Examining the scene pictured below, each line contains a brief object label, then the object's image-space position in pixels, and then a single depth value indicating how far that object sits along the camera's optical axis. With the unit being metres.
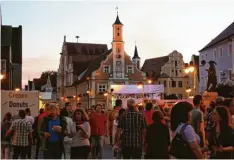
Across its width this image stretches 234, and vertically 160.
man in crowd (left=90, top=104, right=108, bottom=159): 11.24
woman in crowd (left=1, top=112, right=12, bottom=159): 10.59
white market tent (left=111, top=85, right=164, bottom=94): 34.12
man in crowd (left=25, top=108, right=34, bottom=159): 11.09
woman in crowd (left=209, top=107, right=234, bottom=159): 5.77
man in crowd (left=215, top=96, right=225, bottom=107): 8.17
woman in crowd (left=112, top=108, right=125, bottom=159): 8.31
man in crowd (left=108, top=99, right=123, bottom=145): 12.22
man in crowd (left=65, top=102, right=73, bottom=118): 12.44
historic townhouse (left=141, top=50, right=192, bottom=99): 67.27
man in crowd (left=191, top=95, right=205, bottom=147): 8.07
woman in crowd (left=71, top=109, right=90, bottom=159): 8.43
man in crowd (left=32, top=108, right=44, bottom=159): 12.78
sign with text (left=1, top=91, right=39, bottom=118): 17.65
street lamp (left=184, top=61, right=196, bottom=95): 19.50
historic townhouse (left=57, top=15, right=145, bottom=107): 63.57
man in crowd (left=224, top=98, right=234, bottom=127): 7.79
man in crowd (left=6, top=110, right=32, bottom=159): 9.82
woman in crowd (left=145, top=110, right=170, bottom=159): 6.76
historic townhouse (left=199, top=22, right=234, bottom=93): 43.49
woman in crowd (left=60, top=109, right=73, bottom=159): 8.37
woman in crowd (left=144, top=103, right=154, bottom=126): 11.65
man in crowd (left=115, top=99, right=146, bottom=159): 7.84
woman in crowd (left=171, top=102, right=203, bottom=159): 5.25
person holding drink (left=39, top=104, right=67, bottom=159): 8.04
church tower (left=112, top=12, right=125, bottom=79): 63.99
